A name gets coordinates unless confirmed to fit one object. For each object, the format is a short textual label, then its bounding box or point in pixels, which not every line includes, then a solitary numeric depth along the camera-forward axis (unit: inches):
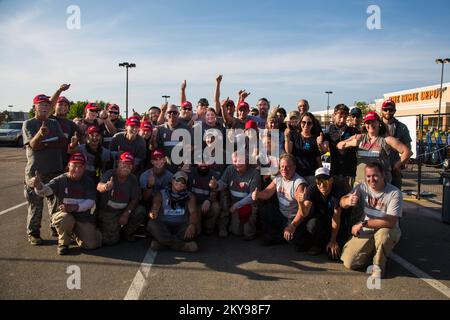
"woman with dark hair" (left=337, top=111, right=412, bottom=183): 191.3
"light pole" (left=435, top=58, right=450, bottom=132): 1310.3
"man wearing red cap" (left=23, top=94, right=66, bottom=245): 193.8
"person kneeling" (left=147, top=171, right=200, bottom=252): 193.3
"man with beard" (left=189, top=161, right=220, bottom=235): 217.6
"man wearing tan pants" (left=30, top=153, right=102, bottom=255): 184.9
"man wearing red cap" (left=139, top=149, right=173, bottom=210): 210.7
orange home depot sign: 1650.8
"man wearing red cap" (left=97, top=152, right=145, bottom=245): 197.8
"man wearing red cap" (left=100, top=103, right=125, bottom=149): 249.8
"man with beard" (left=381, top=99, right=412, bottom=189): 217.8
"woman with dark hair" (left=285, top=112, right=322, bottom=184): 212.1
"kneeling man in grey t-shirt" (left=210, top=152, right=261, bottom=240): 213.9
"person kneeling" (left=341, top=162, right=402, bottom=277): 161.5
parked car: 915.4
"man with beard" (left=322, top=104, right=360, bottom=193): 221.0
